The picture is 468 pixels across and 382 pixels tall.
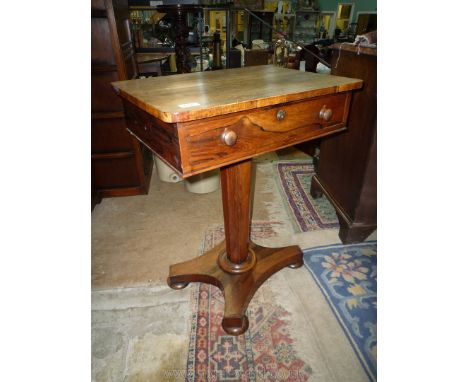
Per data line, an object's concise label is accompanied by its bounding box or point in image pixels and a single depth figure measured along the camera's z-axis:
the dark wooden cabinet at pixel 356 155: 1.29
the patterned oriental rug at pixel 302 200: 1.81
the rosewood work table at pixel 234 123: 0.69
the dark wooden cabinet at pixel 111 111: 1.69
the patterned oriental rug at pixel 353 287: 1.10
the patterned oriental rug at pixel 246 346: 1.02
